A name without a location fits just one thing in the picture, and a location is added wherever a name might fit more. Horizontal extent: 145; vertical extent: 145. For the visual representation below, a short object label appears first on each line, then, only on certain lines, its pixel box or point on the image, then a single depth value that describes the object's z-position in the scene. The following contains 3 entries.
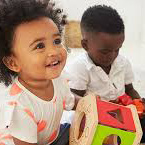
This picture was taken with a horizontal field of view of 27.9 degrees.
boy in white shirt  1.02
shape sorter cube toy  0.74
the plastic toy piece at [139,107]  1.01
